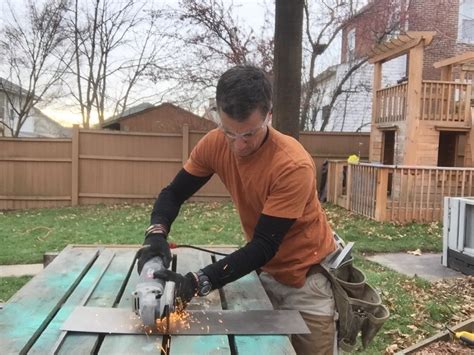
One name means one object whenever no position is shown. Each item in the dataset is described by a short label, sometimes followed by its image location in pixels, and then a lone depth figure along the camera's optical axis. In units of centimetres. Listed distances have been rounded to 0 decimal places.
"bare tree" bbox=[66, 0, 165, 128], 1853
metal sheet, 179
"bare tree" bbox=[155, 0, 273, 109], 1638
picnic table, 167
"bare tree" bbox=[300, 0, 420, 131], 1667
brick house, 1744
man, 195
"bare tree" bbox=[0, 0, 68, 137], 1748
